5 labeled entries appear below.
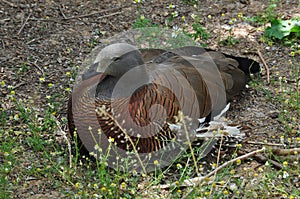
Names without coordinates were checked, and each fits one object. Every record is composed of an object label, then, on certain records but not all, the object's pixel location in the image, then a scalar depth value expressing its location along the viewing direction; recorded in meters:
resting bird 8.91
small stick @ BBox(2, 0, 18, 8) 13.13
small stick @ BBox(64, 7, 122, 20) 13.04
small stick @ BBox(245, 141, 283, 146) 9.50
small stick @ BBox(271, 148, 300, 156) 8.90
